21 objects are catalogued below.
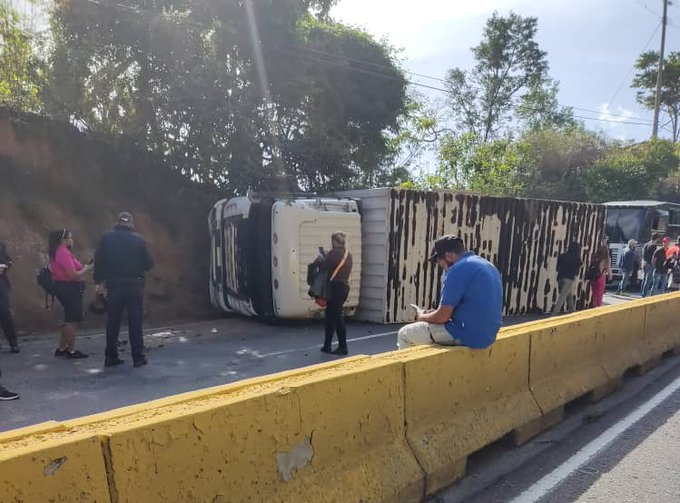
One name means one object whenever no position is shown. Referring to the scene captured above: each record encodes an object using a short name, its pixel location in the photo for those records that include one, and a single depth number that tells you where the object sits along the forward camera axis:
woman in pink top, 7.00
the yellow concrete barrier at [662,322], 7.04
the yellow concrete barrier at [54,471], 1.86
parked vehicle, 18.64
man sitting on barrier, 4.13
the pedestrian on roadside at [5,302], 6.69
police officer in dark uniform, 6.50
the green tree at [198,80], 12.09
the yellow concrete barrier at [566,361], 4.79
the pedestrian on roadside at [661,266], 14.15
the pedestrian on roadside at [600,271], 10.84
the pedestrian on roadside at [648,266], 14.52
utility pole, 32.31
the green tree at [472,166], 25.91
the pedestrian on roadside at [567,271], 10.73
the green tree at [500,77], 37.34
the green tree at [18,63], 12.60
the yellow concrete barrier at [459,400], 3.58
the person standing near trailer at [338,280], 7.36
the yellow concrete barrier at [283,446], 2.27
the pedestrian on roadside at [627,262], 16.58
